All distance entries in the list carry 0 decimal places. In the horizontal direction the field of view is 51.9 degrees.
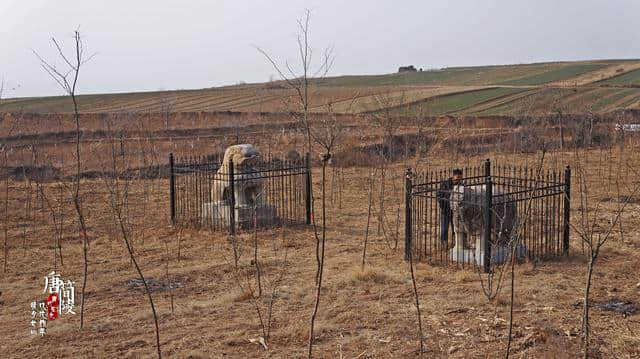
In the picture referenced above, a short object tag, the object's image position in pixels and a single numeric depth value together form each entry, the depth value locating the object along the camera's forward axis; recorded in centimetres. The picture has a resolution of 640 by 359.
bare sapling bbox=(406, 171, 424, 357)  574
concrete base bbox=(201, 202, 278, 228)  1163
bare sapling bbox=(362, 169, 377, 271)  896
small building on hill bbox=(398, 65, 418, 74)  9638
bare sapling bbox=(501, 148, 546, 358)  618
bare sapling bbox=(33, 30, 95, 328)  626
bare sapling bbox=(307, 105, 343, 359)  508
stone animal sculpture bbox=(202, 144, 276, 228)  1165
